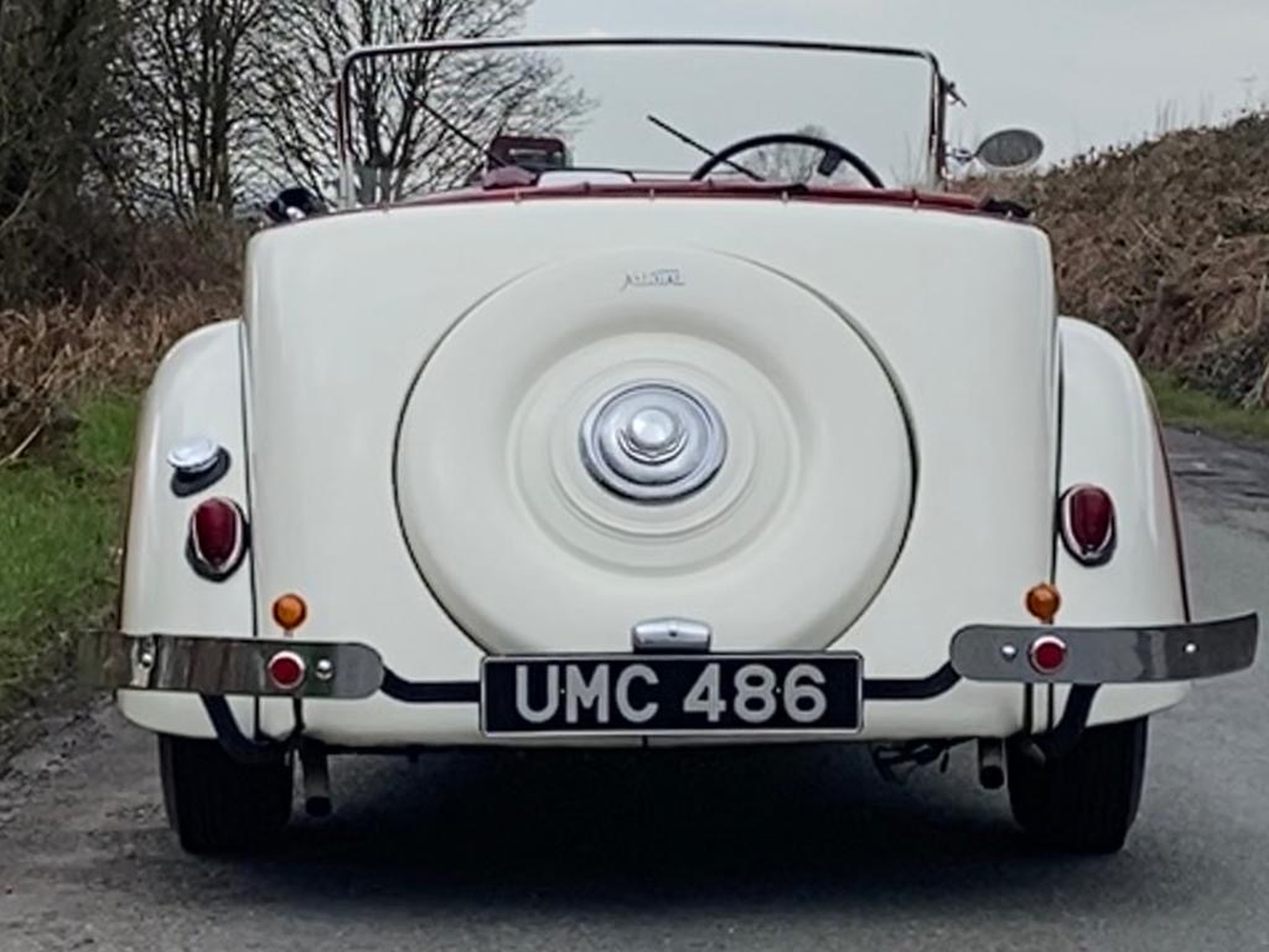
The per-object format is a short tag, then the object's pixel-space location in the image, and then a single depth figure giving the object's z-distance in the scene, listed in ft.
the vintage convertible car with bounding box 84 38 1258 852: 14.84
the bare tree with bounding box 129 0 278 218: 98.78
